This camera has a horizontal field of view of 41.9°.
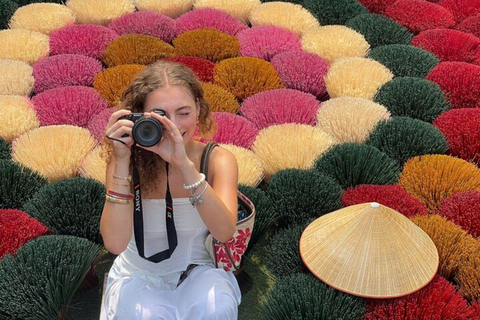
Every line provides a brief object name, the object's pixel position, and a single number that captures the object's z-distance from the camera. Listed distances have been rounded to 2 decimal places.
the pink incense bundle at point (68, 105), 3.16
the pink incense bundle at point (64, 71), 3.48
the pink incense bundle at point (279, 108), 3.22
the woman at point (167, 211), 1.77
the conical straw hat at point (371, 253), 2.13
